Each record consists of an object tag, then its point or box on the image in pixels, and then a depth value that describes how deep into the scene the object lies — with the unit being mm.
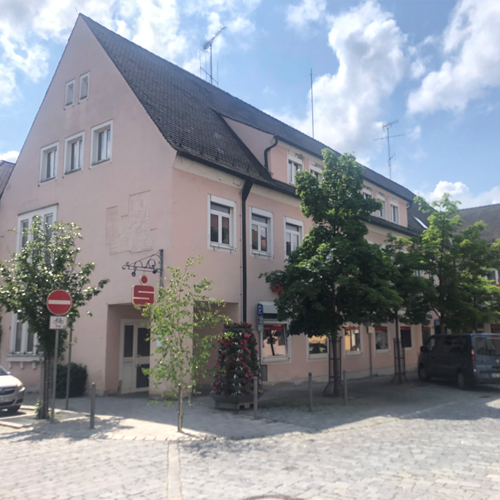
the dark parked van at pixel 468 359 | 16719
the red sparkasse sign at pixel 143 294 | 13312
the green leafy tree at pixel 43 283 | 11906
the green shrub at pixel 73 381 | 15484
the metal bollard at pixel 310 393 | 11860
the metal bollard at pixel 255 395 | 10956
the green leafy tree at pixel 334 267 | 13859
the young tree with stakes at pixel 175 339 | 9375
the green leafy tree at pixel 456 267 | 19188
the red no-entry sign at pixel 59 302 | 11273
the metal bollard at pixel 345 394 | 13023
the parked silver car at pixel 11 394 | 13141
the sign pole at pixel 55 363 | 11188
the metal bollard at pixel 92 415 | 10430
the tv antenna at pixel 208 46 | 26339
